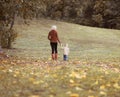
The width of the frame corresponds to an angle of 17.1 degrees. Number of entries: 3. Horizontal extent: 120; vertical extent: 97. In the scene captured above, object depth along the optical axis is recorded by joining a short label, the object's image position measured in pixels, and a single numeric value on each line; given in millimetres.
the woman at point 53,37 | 20672
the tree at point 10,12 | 23797
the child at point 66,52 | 21666
